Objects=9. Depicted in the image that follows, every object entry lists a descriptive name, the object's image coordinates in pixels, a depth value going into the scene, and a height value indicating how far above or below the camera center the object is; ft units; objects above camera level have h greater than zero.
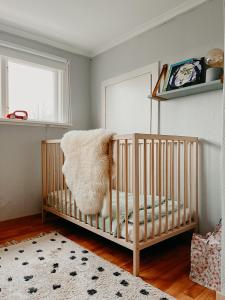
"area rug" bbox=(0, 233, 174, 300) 4.18 -2.66
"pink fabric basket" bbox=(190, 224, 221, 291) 4.38 -2.26
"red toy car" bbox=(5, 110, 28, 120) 8.07 +1.00
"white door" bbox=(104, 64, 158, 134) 7.98 +1.49
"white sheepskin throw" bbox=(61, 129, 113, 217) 5.57 -0.63
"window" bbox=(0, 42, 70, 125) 8.31 +2.12
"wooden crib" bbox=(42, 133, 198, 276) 4.98 -1.60
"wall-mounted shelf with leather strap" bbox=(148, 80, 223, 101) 5.91 +1.44
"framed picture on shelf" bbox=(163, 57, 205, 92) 6.41 +1.95
